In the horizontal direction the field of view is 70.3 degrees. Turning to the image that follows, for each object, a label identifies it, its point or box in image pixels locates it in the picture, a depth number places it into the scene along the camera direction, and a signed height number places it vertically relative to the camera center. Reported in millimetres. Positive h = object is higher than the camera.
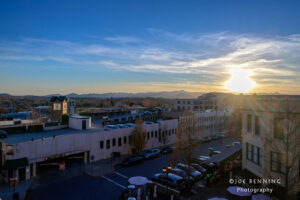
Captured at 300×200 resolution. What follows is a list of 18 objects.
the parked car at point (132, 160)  25406 -7700
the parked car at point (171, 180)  18281 -7364
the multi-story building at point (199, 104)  93875 -2753
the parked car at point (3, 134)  24525 -4241
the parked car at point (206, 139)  41947 -8195
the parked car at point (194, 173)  20703 -7558
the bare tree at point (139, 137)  30484 -5638
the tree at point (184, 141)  20216 -4647
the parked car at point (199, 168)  22881 -7705
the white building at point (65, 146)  20000 -5570
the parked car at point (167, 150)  31431 -7873
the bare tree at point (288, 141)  12312 -2837
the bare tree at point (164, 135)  36406 -6452
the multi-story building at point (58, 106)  40906 -1703
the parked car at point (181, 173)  19953 -7497
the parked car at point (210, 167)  22294 -7480
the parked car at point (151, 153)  28719 -7674
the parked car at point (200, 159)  26803 -7959
